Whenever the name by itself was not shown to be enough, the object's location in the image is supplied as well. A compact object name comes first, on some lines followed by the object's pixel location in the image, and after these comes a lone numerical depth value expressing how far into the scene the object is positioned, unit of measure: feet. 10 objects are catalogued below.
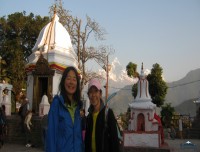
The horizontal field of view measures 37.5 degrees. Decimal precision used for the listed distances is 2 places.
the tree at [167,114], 83.35
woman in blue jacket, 10.71
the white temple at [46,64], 49.39
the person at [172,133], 68.74
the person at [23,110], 41.05
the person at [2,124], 28.73
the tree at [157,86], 94.48
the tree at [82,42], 83.89
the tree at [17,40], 93.97
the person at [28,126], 40.22
